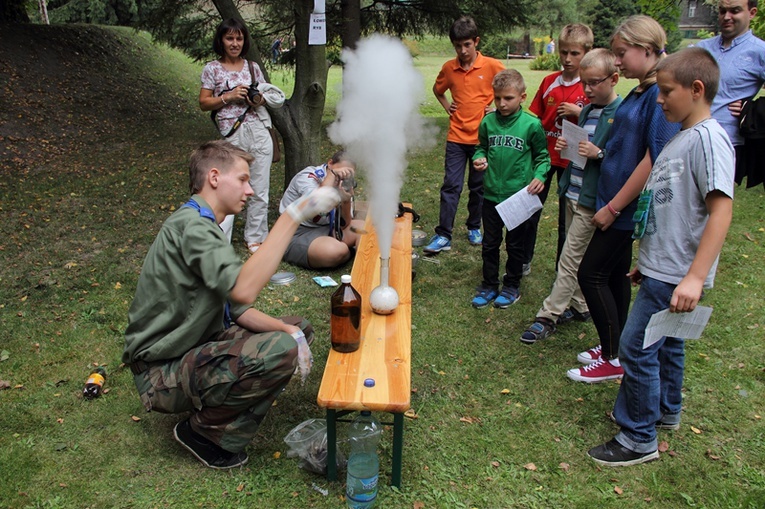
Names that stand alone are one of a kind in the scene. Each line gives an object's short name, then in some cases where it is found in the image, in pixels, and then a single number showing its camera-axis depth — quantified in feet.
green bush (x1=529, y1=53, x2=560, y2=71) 105.40
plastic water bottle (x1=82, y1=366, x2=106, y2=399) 11.69
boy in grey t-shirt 8.48
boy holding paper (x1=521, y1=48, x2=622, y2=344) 12.19
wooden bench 8.68
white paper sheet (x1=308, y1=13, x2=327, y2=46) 20.49
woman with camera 17.90
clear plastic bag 9.68
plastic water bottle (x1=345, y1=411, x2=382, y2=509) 8.88
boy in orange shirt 18.90
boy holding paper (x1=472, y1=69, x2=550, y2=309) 14.84
